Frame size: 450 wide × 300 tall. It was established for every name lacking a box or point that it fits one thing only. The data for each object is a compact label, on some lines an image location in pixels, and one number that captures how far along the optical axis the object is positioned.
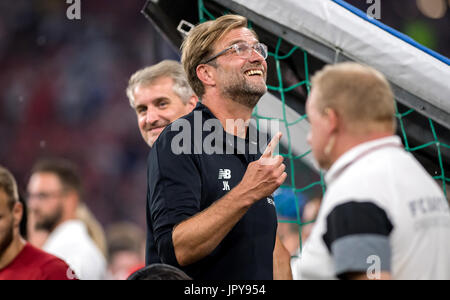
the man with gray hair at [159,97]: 5.68
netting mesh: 5.18
